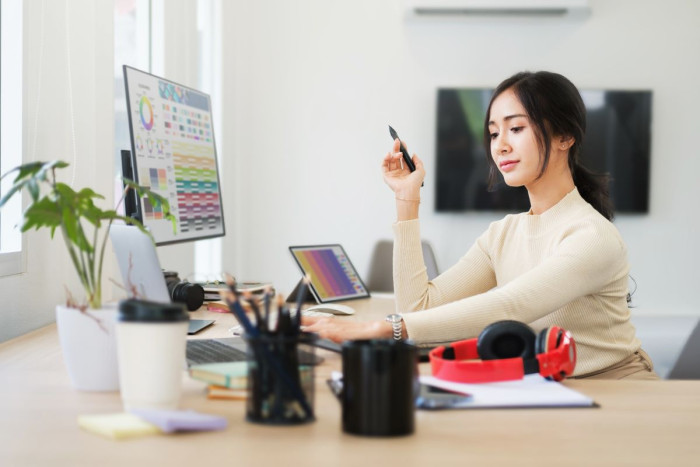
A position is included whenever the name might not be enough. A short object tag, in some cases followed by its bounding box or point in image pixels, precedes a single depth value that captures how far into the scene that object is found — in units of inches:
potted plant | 38.7
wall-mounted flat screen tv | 175.0
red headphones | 43.3
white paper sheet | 39.0
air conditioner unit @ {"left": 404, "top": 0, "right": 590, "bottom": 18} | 168.2
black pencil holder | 32.9
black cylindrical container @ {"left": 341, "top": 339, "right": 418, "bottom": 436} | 32.3
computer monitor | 70.4
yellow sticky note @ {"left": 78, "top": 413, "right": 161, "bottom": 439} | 32.1
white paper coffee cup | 34.5
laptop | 52.7
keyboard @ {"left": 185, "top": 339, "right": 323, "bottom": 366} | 48.7
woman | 56.7
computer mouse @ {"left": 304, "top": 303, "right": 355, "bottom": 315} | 78.5
